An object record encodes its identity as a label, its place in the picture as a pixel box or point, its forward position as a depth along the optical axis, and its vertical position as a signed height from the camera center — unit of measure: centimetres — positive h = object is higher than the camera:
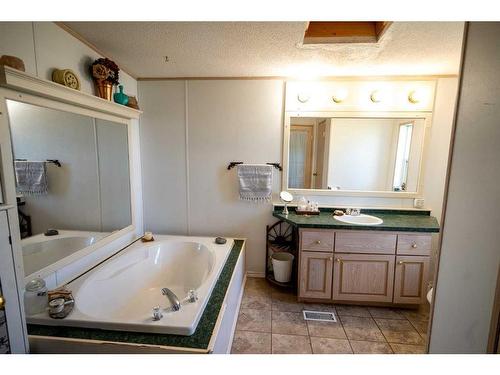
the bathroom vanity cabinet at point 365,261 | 209 -90
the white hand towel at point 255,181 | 250 -21
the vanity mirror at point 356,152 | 245 +12
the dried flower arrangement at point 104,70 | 180 +70
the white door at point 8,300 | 79 -51
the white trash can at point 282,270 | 247 -116
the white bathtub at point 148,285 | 125 -92
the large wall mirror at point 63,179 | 137 -16
